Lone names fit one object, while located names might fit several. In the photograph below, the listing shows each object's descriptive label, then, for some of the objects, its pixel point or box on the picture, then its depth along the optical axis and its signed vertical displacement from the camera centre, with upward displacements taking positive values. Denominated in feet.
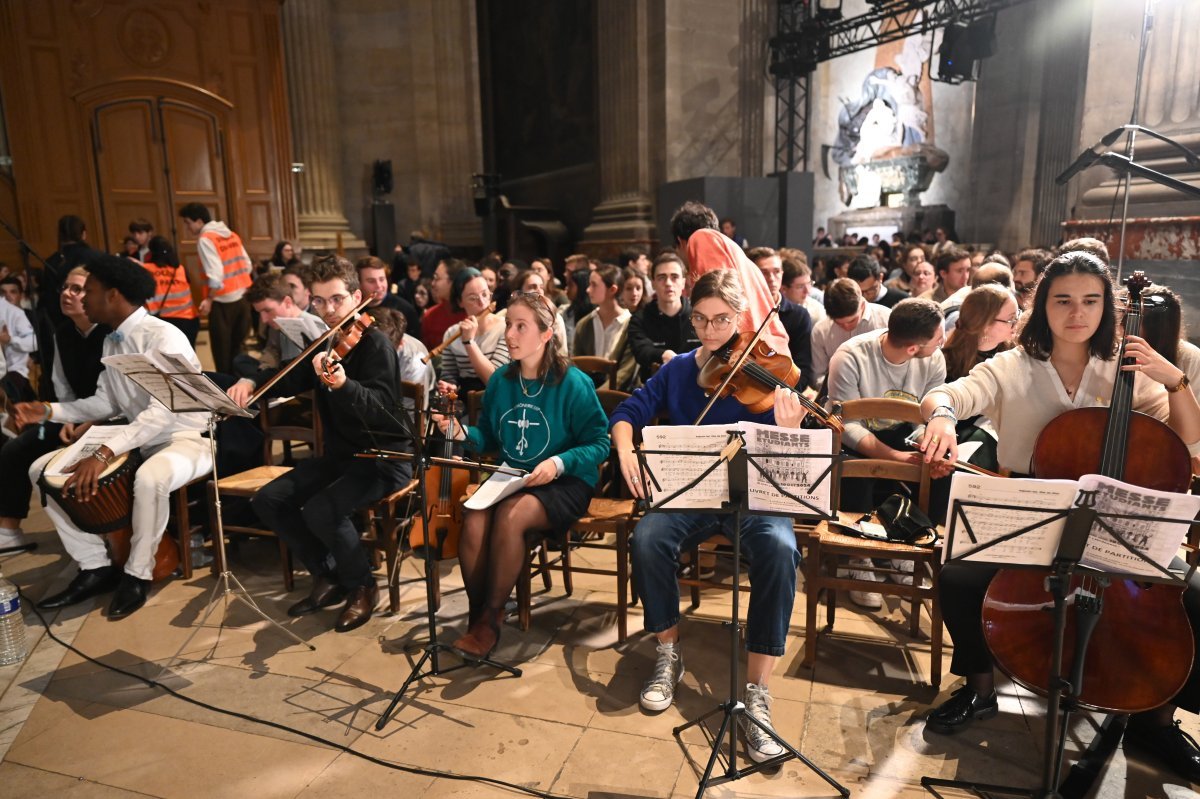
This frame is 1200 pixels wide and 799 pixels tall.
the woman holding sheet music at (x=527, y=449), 10.06 -2.68
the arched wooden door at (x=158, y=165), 34.04 +4.29
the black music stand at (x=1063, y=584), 5.99 -2.79
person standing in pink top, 11.48 -0.13
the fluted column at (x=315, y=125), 38.42 +6.87
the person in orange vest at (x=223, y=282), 22.17 -0.67
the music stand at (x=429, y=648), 9.01 -4.90
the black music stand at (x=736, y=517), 7.10 -2.53
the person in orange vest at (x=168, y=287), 21.07 -0.76
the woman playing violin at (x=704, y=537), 8.51 -3.34
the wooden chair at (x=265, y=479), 12.27 -3.62
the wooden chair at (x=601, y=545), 10.43 -4.10
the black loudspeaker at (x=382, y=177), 41.42 +4.32
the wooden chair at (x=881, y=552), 9.21 -3.68
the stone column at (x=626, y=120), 33.60 +6.02
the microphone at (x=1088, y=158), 15.97 +1.96
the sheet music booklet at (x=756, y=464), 7.06 -1.98
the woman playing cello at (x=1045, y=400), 7.86 -1.65
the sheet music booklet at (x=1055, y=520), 5.92 -2.15
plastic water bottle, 10.46 -5.02
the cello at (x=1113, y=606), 6.86 -3.30
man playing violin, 11.29 -3.42
